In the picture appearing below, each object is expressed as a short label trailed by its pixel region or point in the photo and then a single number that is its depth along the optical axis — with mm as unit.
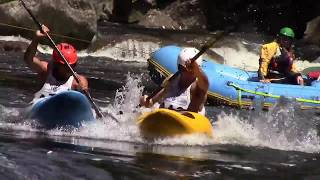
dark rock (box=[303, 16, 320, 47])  45203
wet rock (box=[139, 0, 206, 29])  53094
